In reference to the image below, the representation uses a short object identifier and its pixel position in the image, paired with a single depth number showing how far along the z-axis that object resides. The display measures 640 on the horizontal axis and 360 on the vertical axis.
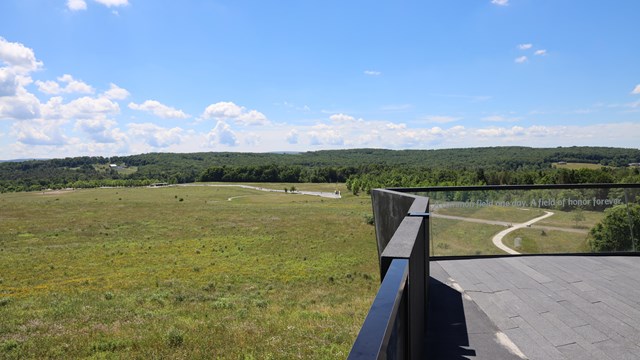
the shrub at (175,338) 9.11
